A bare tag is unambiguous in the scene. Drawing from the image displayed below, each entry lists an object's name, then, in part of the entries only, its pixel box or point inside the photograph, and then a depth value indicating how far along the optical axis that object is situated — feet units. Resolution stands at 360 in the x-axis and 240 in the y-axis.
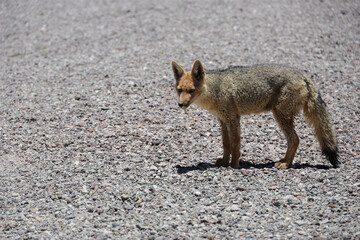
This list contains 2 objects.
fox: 47.73
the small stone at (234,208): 39.58
